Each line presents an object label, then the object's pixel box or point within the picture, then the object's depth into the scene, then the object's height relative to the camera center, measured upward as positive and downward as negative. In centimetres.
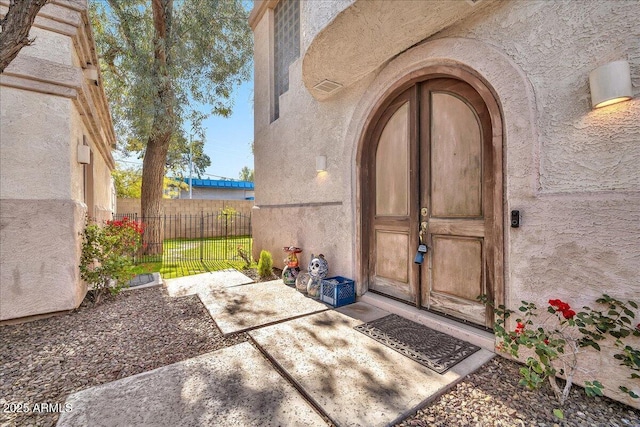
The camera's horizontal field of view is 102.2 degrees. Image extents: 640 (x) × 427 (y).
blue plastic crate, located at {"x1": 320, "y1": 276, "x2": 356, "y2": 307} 427 -135
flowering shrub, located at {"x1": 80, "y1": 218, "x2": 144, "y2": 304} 440 -84
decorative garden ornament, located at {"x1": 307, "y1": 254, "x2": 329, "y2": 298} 466 -114
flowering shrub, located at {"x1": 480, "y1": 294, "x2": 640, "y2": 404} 200 -109
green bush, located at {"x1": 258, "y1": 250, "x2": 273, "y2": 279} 613 -128
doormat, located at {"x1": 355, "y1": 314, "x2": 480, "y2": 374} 270 -154
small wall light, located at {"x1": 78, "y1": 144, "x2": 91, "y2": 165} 436 +101
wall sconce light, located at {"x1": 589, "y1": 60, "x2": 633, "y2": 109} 204 +102
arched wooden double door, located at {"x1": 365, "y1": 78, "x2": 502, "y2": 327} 313 +19
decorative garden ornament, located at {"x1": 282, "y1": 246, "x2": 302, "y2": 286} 544 -120
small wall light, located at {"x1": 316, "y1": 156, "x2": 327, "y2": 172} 513 +97
